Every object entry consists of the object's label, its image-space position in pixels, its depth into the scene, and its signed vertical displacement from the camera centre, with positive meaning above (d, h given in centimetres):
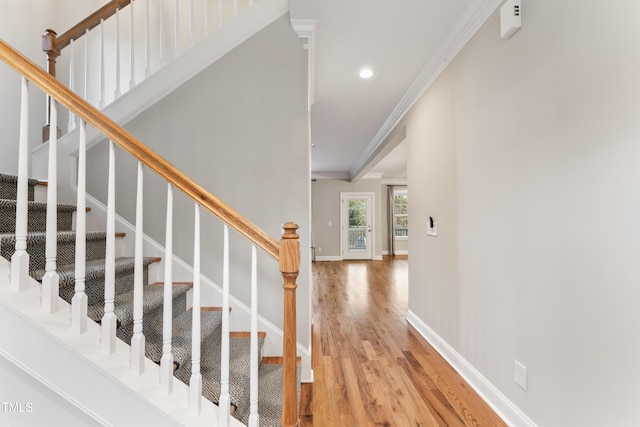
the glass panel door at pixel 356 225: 902 -14
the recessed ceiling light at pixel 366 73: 287 +137
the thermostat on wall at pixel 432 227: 288 -7
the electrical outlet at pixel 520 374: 168 -85
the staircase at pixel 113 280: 123 -24
